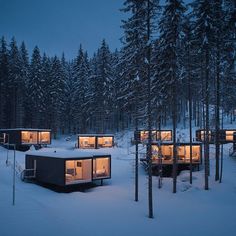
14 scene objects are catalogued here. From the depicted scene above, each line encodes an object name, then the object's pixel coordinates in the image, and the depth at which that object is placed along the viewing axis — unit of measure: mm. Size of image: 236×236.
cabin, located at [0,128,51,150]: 41531
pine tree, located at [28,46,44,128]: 54291
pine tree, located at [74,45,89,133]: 54875
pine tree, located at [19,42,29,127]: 53594
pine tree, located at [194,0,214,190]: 23703
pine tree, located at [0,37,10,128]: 51062
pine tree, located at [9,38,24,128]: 51959
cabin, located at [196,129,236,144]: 45719
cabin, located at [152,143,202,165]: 31219
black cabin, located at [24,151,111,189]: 23719
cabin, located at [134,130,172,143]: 49056
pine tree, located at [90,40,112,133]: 48875
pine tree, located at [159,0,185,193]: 23031
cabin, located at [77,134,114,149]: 44438
